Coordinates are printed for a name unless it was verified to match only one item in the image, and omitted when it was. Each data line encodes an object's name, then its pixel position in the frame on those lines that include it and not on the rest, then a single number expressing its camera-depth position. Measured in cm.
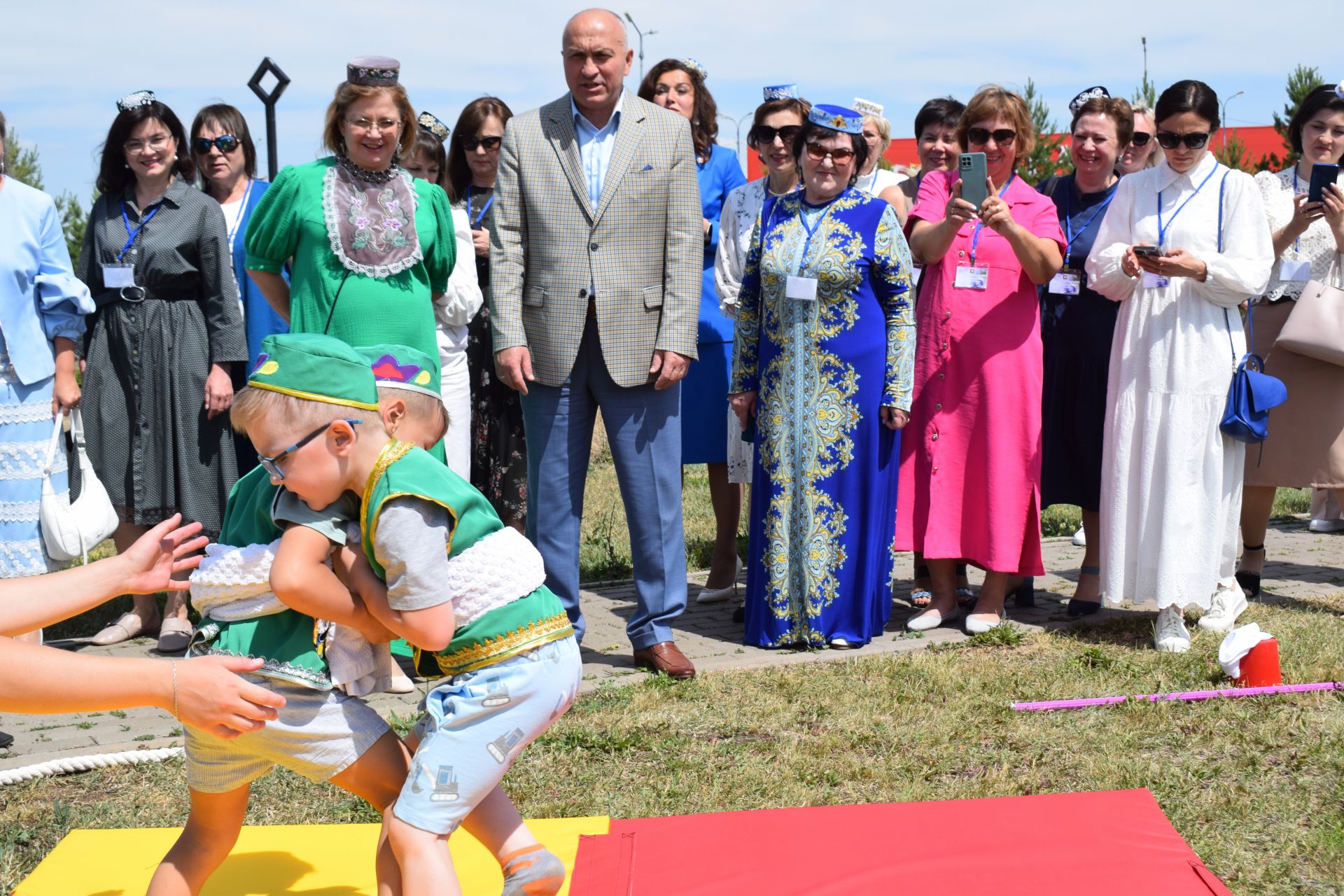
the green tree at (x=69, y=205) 2256
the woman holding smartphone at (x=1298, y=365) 594
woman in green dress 480
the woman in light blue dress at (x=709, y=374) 651
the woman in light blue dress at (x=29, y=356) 485
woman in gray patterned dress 559
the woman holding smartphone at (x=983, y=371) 566
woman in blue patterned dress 543
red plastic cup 469
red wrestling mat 311
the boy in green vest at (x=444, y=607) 253
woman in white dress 523
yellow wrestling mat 322
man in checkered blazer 507
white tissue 470
